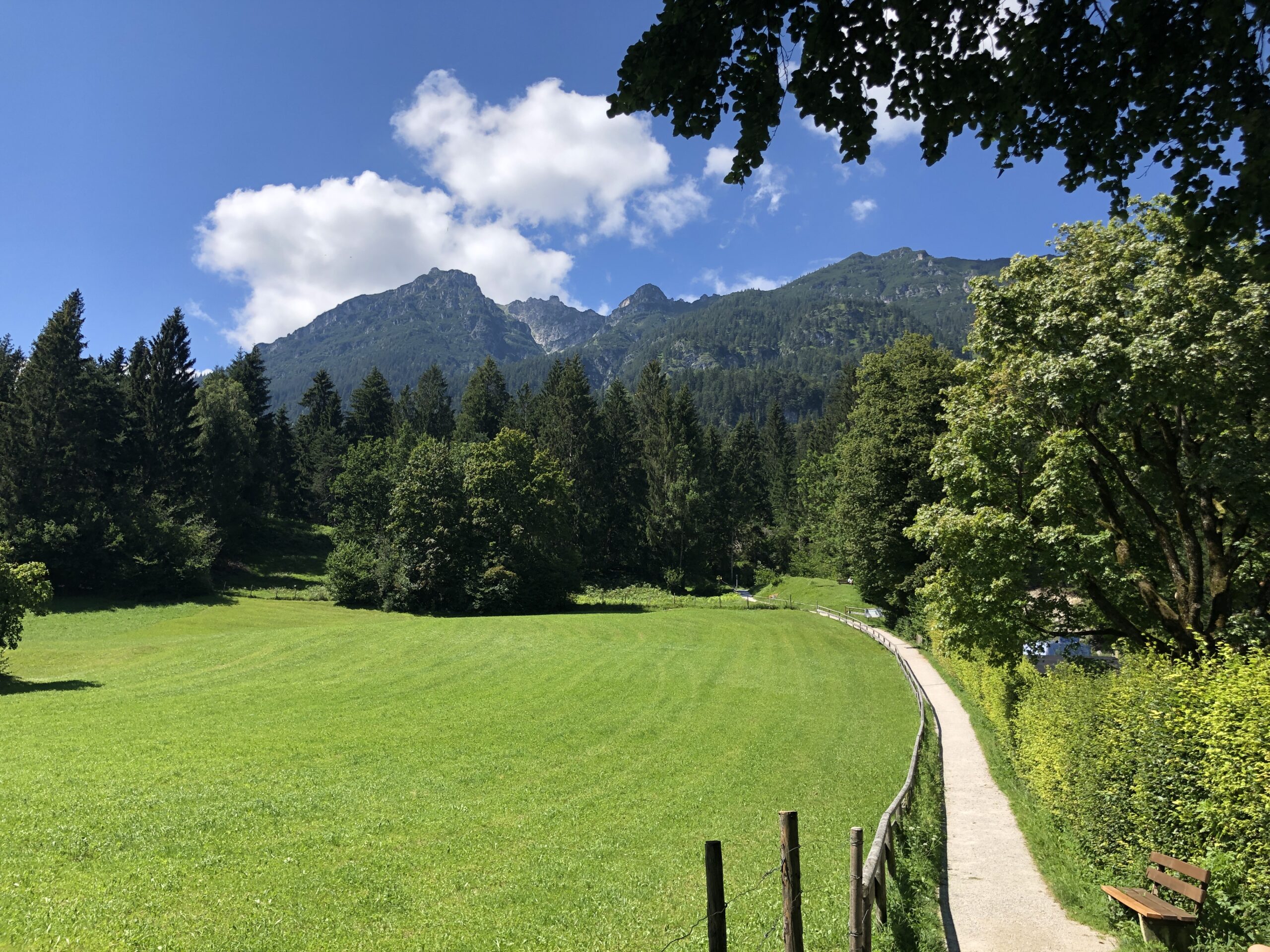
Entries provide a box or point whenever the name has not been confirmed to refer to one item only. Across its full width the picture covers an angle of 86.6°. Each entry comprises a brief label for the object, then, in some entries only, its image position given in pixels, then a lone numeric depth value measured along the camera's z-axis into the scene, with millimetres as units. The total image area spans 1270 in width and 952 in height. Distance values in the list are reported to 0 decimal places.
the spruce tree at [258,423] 83000
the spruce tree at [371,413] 108875
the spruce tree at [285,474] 98000
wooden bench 8398
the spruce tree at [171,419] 71062
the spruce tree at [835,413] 95625
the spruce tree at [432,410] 106125
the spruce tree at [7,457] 54906
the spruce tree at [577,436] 86250
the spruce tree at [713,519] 82312
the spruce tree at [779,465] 106875
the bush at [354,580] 59375
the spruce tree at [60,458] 53781
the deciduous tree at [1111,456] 12883
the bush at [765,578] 86812
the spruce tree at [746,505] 94938
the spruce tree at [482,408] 95125
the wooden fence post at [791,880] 6309
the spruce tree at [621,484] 82500
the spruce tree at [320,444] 103312
